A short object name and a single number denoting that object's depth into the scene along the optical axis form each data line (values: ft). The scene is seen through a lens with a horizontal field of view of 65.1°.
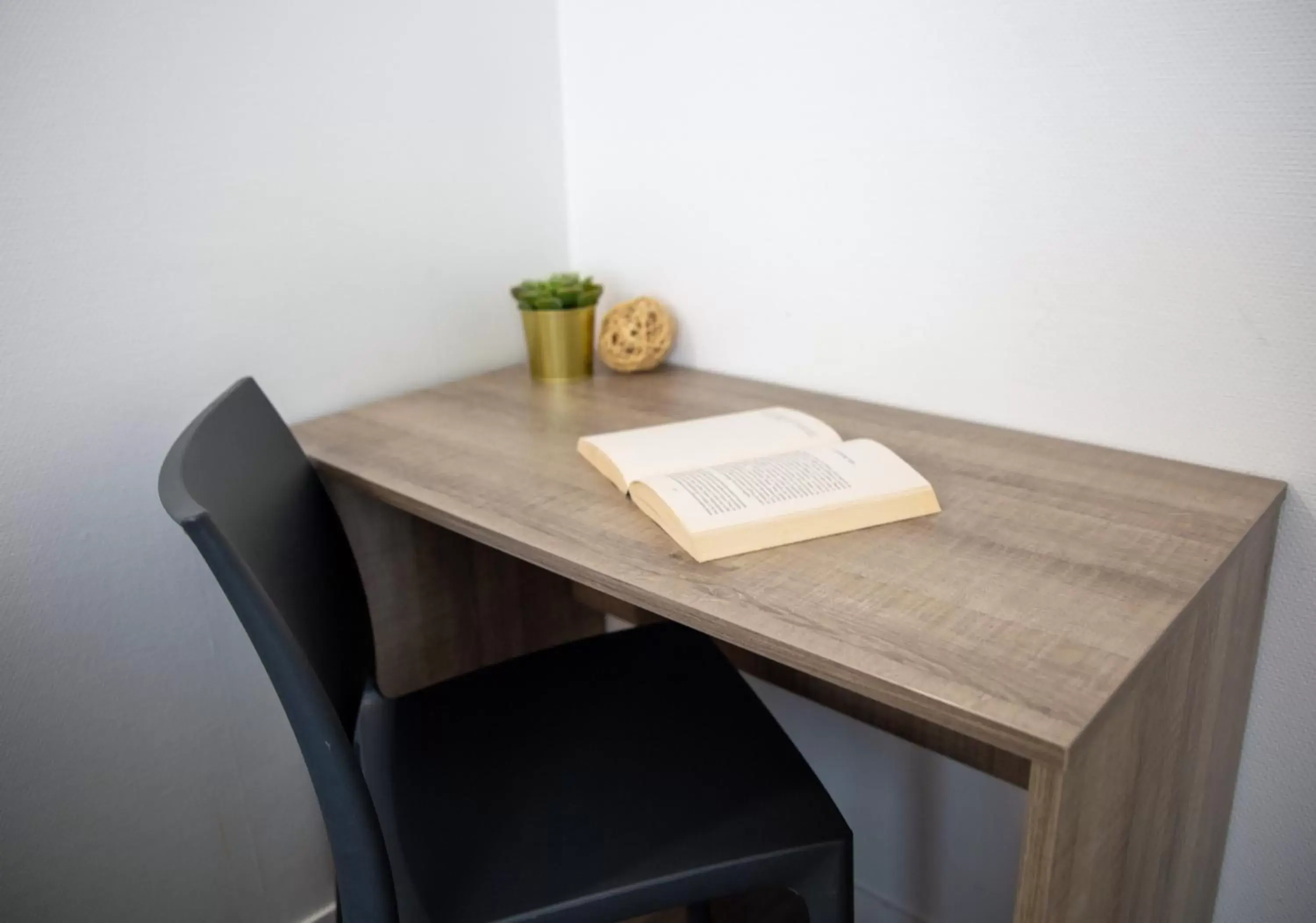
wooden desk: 2.18
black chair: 2.51
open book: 2.83
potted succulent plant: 4.40
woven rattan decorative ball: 4.47
